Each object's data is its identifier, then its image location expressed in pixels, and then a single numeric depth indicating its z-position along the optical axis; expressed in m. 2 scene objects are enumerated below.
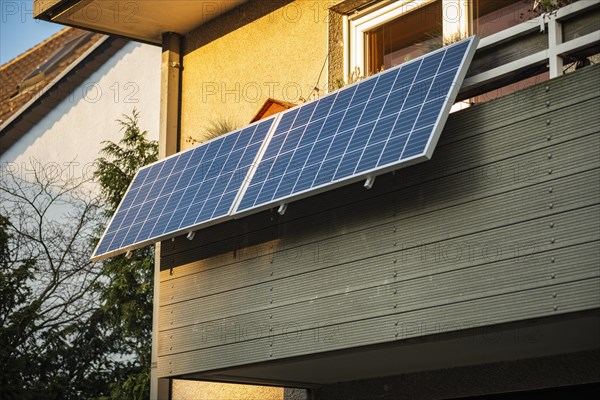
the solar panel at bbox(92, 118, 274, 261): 12.40
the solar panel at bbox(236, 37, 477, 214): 10.16
